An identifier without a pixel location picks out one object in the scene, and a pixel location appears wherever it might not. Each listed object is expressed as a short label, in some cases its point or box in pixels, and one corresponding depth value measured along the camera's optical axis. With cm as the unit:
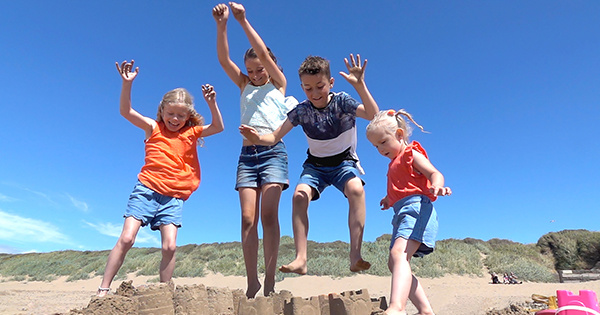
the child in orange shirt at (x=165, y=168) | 370
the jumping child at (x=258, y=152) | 389
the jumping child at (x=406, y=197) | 285
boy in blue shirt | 366
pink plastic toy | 254
